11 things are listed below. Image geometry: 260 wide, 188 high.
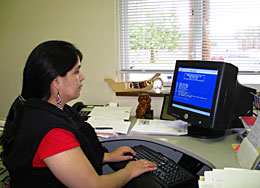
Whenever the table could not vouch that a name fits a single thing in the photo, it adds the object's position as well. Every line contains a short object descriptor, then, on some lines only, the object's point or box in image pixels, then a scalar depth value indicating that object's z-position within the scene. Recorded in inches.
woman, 40.4
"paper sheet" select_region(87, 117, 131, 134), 69.0
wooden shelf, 87.4
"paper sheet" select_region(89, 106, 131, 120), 78.6
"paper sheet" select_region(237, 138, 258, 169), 46.3
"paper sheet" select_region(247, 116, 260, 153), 47.5
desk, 51.9
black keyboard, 48.6
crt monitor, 60.7
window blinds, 83.7
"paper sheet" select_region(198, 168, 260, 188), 38.0
